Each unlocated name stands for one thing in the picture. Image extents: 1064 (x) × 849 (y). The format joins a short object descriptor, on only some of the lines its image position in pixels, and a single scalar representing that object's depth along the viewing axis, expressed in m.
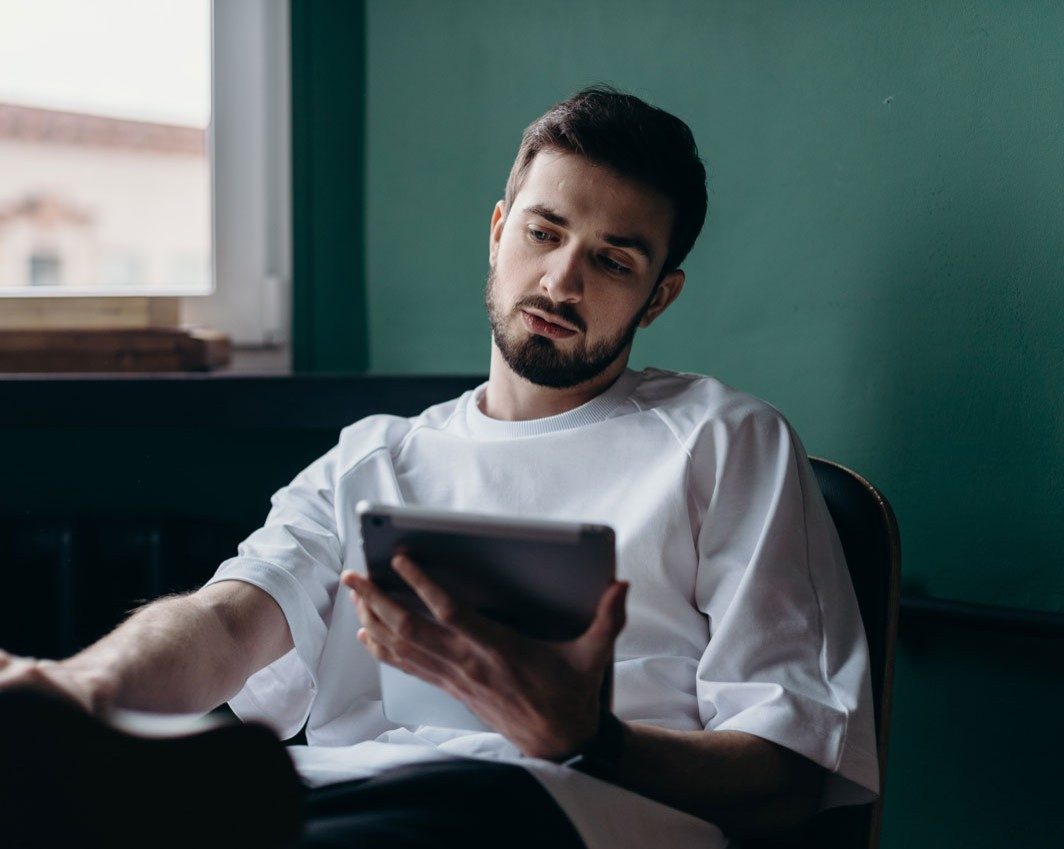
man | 0.96
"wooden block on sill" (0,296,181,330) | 1.87
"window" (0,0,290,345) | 1.98
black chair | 1.11
